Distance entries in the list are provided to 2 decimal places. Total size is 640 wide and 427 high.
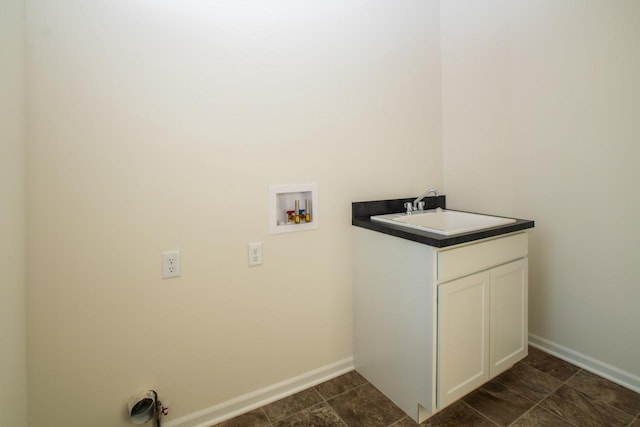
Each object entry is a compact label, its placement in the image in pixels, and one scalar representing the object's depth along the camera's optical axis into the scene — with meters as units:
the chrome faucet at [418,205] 2.14
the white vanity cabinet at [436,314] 1.51
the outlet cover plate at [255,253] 1.65
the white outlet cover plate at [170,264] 1.45
